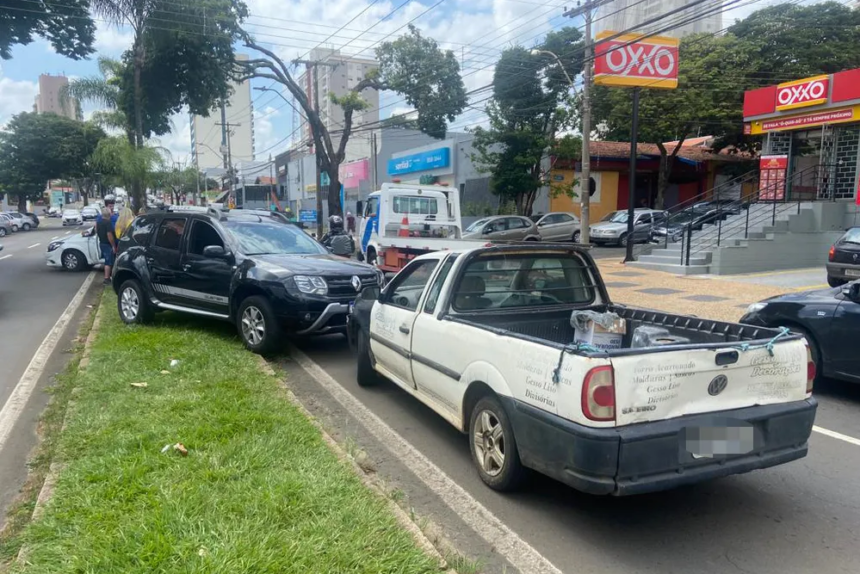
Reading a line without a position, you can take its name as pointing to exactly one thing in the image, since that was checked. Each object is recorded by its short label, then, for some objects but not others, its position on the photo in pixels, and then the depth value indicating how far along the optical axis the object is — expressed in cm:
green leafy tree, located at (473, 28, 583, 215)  3052
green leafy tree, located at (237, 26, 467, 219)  2412
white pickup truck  321
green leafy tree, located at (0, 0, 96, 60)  1784
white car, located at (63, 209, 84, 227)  5519
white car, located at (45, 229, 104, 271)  1755
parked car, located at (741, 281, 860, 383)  600
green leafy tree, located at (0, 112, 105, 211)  5975
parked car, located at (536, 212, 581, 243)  2775
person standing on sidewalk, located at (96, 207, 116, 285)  1427
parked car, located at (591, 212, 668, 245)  2719
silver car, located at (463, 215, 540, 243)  2530
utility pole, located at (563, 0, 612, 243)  1791
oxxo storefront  1852
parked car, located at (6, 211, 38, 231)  4516
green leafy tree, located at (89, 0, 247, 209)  2067
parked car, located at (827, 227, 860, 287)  1252
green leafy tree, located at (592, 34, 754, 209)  3222
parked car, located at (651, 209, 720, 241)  1895
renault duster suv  729
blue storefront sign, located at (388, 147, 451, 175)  3791
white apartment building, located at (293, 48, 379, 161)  6450
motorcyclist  1001
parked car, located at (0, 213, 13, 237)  3978
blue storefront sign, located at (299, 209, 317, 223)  4244
